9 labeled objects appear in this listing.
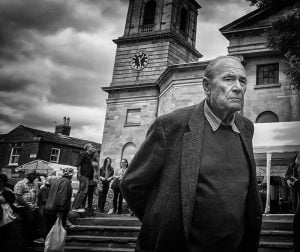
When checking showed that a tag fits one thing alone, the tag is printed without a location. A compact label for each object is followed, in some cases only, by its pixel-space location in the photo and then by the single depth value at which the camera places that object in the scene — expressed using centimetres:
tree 1155
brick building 3575
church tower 2588
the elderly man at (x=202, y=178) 179
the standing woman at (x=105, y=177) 1063
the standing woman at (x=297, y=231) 410
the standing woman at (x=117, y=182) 1038
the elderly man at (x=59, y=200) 757
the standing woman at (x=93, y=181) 940
